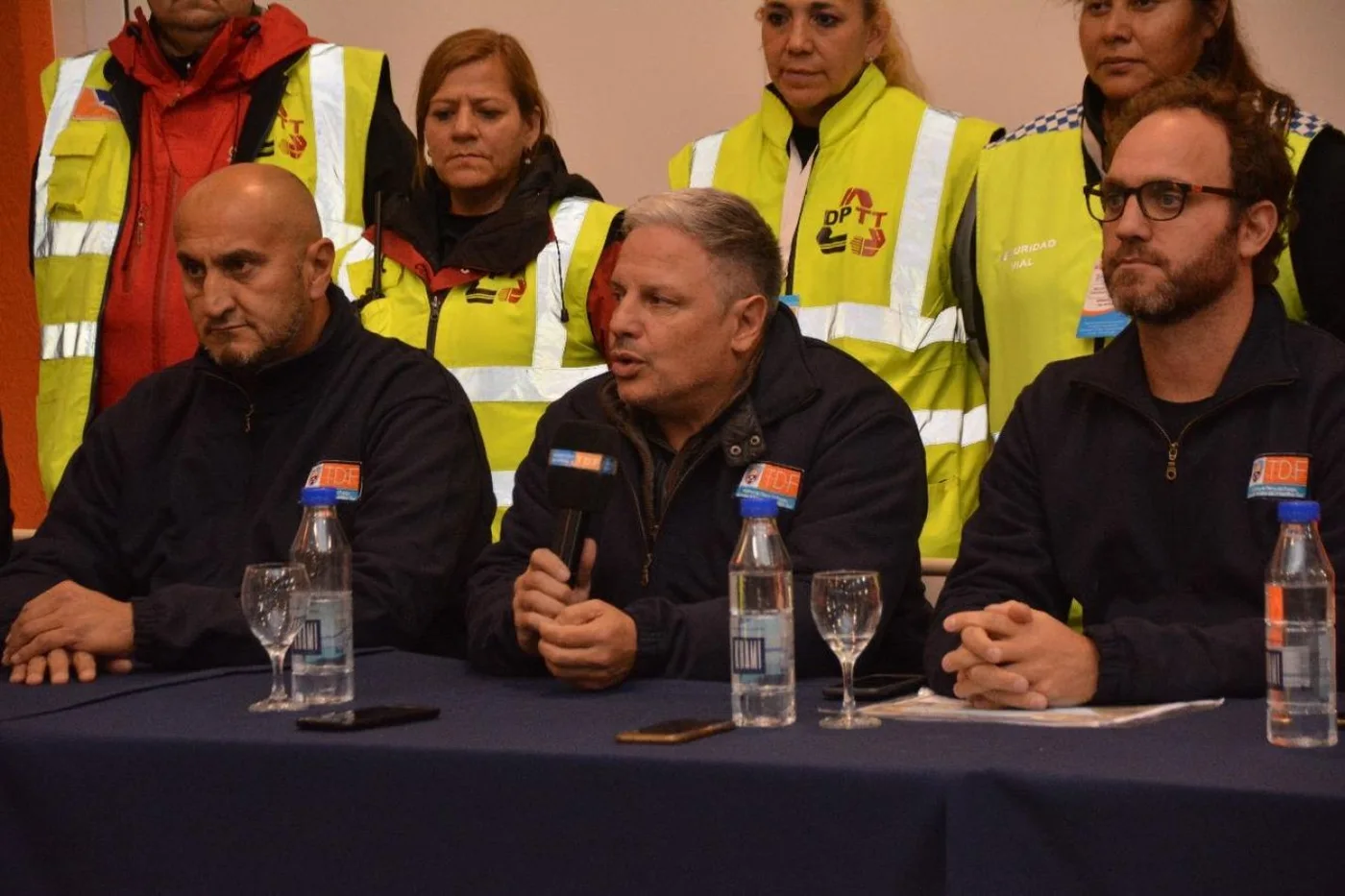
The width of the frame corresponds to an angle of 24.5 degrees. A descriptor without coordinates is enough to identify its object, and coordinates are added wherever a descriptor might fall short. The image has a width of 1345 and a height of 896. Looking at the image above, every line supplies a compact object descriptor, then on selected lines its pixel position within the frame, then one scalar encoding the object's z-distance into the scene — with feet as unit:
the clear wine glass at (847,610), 14.46
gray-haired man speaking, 18.37
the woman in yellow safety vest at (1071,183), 22.83
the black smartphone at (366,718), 14.08
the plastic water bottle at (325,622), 16.11
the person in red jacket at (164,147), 27.19
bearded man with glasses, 16.62
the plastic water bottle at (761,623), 14.24
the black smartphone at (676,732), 13.07
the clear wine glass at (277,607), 15.65
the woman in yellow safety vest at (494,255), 26.07
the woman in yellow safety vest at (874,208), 25.53
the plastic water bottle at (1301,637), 12.50
